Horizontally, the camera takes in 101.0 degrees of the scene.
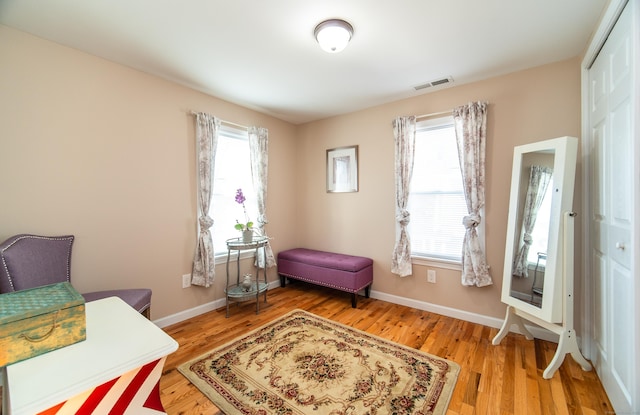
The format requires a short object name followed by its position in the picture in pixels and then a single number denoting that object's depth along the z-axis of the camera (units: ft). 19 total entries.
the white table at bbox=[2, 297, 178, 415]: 2.13
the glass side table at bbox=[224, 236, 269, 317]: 9.68
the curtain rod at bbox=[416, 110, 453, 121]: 9.34
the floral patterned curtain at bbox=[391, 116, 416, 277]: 9.98
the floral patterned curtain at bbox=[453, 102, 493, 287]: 8.57
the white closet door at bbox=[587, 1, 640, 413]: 4.65
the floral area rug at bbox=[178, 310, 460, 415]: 5.35
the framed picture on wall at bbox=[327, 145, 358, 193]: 11.72
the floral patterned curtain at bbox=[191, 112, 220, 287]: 9.39
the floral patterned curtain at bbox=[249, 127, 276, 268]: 11.30
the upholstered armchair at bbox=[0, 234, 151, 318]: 5.61
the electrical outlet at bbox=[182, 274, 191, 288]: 9.21
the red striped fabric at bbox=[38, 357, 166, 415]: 2.38
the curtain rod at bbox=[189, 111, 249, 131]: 10.32
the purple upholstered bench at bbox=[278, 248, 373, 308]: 10.28
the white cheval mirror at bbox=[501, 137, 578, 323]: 6.37
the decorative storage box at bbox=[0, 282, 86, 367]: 2.42
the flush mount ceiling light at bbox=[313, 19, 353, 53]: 5.98
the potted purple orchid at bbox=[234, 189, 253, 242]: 9.98
